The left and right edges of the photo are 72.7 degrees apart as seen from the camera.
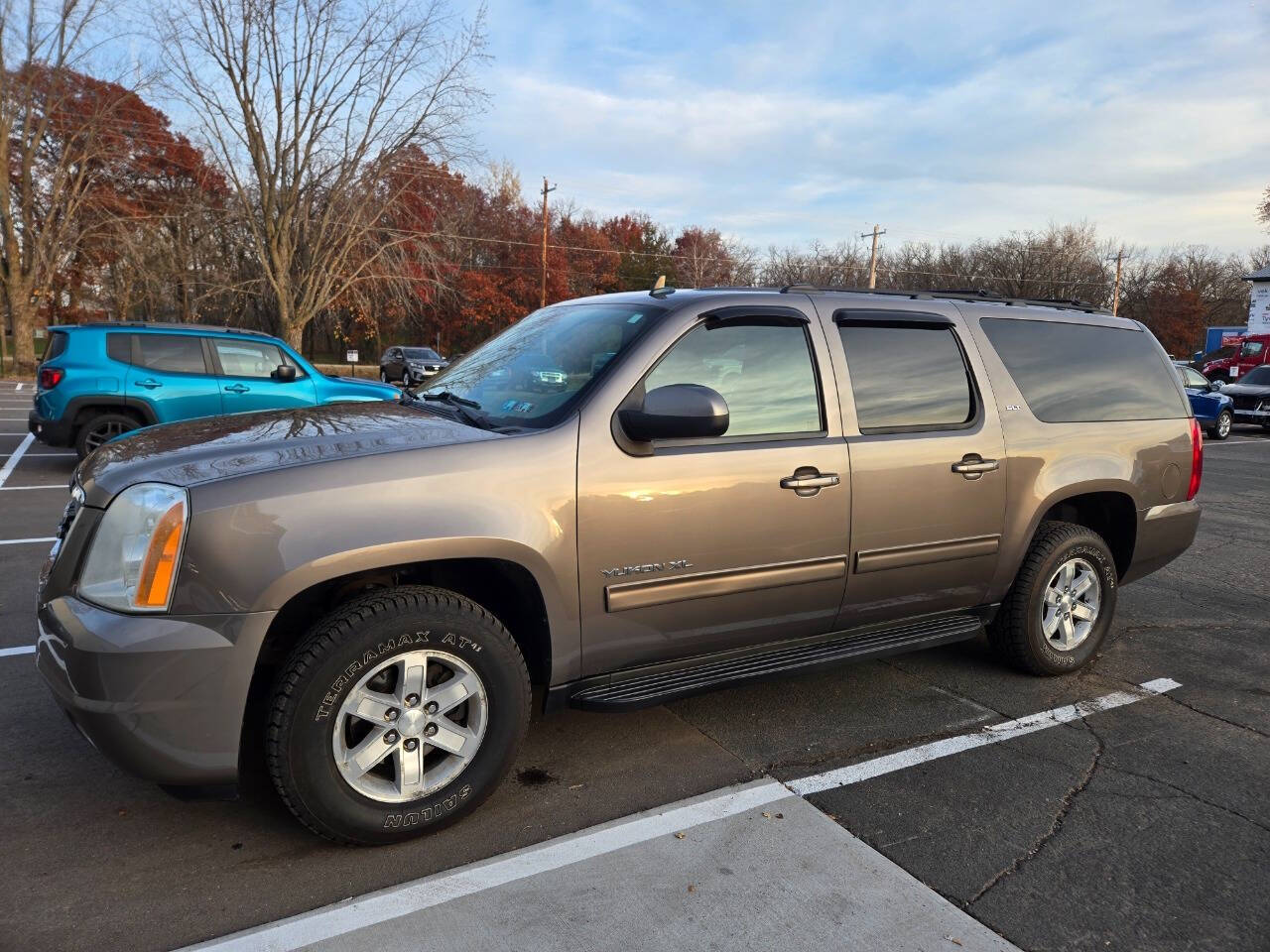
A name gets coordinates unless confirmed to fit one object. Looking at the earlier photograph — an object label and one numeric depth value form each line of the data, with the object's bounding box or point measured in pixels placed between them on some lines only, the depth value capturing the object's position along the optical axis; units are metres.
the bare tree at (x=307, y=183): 23.88
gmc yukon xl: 2.52
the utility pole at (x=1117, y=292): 56.34
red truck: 28.56
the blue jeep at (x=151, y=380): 9.28
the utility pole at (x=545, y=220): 39.46
